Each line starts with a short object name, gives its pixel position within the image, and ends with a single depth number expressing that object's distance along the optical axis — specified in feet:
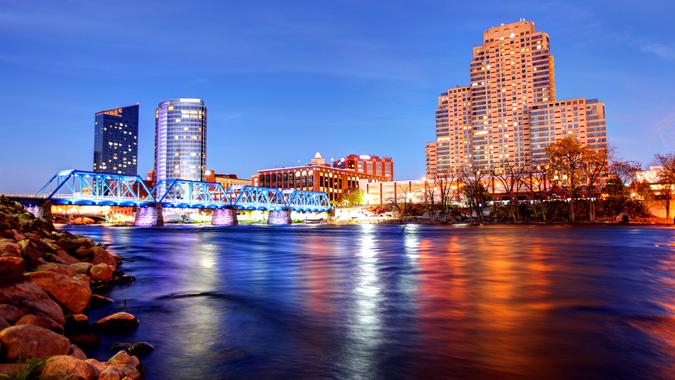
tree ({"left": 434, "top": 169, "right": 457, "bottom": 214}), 502.79
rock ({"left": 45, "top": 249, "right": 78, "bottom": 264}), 57.41
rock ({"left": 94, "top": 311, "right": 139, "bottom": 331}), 37.55
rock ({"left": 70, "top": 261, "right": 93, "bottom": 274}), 59.10
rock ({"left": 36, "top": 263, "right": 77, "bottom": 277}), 45.75
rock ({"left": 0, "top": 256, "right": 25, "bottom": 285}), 32.86
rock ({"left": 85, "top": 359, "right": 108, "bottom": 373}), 23.39
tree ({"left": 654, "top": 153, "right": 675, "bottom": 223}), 274.24
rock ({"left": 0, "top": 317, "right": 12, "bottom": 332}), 27.00
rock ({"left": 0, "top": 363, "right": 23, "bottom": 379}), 21.94
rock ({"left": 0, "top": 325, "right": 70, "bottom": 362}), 24.13
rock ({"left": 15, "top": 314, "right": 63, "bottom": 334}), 28.94
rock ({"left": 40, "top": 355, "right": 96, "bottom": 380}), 21.52
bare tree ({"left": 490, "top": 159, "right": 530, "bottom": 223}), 377.09
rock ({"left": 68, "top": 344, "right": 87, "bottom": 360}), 26.17
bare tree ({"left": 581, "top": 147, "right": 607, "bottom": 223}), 313.12
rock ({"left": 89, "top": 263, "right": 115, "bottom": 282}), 61.72
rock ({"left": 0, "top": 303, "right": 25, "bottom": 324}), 28.68
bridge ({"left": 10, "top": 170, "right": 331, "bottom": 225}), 424.05
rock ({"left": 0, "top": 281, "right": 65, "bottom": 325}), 31.12
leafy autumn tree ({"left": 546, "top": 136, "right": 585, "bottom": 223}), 318.86
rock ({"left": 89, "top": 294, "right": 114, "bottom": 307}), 47.26
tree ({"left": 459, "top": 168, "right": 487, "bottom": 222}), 411.75
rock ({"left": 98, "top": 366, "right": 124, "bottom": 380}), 22.43
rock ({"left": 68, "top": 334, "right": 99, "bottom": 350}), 32.71
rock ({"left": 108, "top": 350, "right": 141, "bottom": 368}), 25.99
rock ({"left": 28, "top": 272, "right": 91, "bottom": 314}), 38.61
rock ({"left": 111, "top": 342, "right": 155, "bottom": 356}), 31.86
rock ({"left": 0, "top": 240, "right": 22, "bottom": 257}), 37.93
